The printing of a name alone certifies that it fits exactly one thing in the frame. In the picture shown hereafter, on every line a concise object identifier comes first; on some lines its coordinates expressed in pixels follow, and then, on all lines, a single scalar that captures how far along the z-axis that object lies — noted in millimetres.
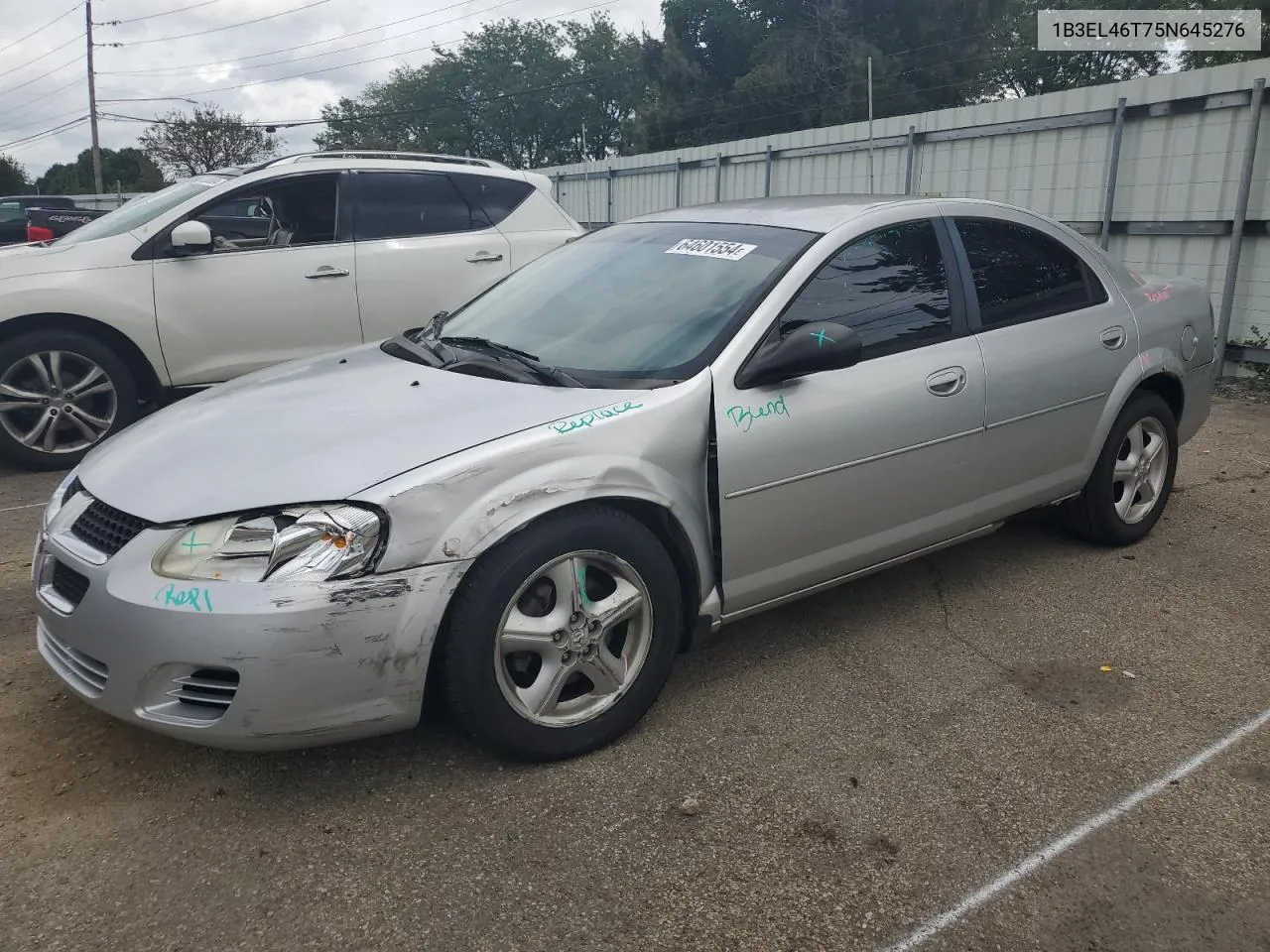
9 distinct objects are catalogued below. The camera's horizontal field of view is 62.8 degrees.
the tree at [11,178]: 59000
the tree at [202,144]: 51938
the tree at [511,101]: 65938
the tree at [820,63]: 36344
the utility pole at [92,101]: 43812
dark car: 18422
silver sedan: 2545
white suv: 5891
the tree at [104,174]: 60272
